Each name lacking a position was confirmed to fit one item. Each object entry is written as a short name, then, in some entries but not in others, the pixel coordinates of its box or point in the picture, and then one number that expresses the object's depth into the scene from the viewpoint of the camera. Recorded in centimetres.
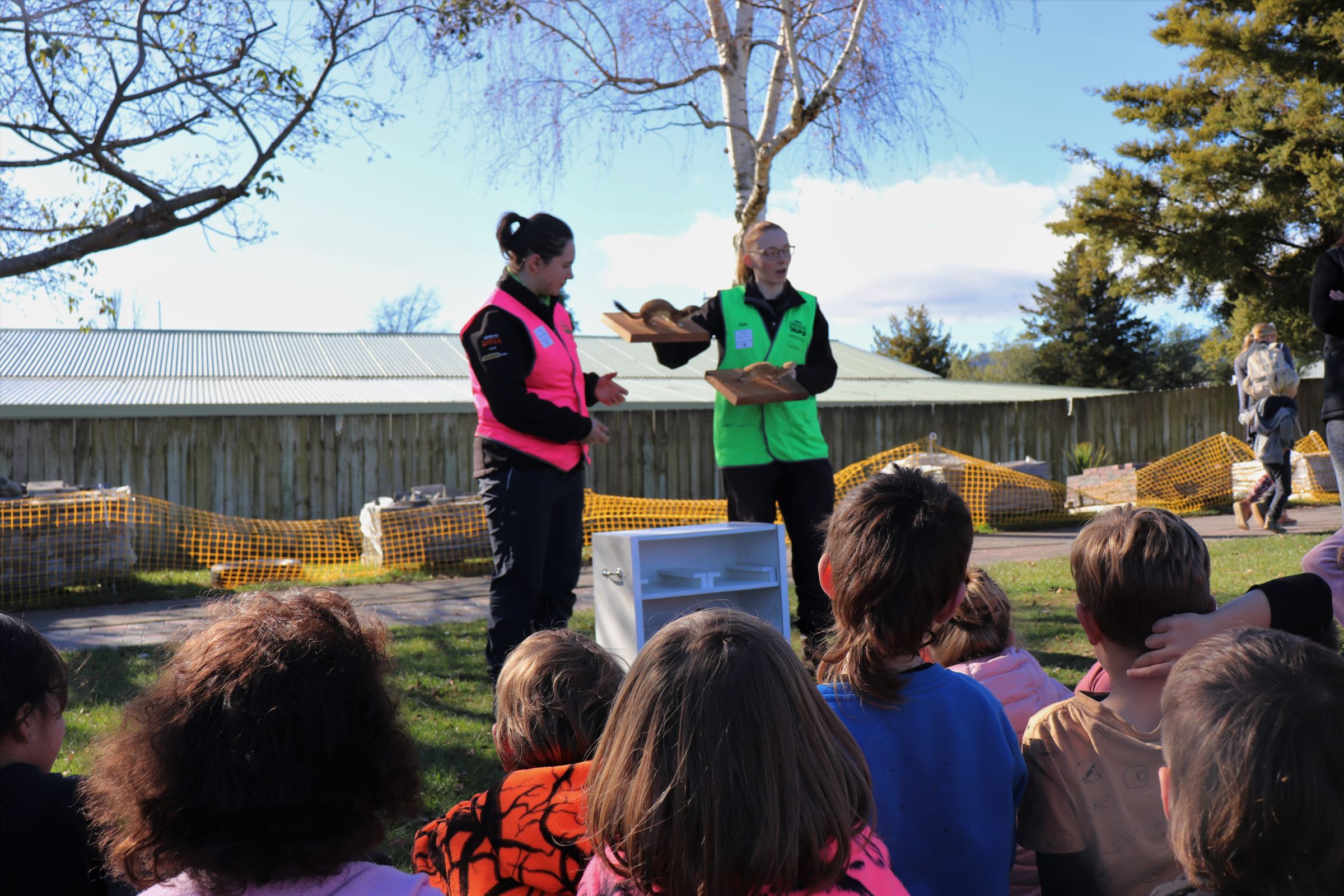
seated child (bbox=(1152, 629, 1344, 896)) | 108
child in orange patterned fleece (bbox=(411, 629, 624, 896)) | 166
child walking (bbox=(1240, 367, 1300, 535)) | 939
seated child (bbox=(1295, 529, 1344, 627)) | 197
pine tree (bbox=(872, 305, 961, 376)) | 4584
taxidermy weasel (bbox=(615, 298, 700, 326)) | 452
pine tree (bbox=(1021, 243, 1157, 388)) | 3756
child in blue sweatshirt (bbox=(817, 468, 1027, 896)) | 175
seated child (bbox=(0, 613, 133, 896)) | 164
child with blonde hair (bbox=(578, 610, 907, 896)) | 119
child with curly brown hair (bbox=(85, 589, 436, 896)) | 123
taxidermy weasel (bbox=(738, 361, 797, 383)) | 445
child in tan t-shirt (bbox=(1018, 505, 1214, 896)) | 172
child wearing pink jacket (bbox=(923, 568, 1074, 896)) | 242
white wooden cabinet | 404
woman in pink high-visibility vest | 396
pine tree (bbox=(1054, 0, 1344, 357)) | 2136
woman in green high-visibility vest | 446
